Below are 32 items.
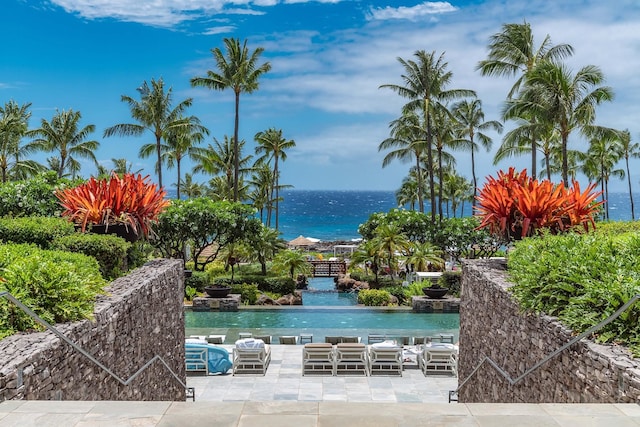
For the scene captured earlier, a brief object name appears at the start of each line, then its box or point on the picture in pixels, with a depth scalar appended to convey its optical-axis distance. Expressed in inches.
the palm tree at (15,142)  1557.6
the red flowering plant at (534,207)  450.3
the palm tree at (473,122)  1847.9
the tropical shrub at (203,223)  1168.2
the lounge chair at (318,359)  600.4
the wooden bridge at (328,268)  1596.9
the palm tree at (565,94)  1019.9
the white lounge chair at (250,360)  605.8
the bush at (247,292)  1125.7
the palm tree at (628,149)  2305.9
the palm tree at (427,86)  1457.9
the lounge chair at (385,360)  607.5
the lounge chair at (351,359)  602.5
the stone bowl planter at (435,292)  1039.6
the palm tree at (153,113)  1568.7
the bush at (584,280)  239.3
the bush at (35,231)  439.8
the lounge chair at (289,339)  723.4
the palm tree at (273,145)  1988.9
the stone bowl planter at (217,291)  1052.5
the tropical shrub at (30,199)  649.6
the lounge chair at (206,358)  608.1
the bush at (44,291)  250.8
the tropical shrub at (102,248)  399.2
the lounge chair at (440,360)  610.2
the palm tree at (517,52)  1223.5
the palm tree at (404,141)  1716.3
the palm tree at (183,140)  1709.8
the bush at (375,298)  1077.1
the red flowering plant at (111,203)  460.4
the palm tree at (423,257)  1299.2
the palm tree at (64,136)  1715.1
